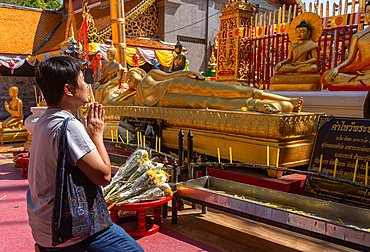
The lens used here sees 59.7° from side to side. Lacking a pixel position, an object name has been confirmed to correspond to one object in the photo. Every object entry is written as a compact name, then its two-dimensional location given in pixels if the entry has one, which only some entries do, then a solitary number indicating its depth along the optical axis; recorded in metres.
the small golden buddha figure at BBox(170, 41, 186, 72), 5.16
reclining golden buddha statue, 3.83
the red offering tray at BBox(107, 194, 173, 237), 2.32
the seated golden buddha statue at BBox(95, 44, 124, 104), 6.15
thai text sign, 2.53
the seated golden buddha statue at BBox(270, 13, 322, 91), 5.29
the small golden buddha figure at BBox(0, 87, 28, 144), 7.22
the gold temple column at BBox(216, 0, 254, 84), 6.85
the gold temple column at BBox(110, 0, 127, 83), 7.31
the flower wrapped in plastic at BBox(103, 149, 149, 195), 2.45
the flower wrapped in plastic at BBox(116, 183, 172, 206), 2.36
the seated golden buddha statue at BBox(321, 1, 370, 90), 4.72
